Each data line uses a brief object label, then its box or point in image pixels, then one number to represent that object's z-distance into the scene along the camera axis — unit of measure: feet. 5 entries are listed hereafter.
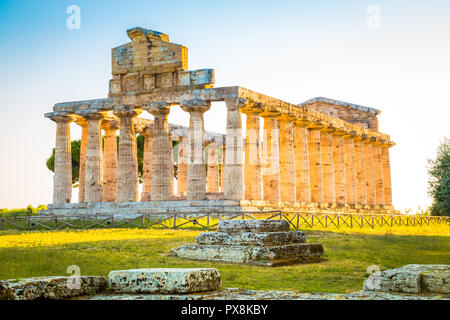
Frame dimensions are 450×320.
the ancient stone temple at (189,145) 101.35
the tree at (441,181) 132.26
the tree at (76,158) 181.06
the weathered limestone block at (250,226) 46.65
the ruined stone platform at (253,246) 44.11
